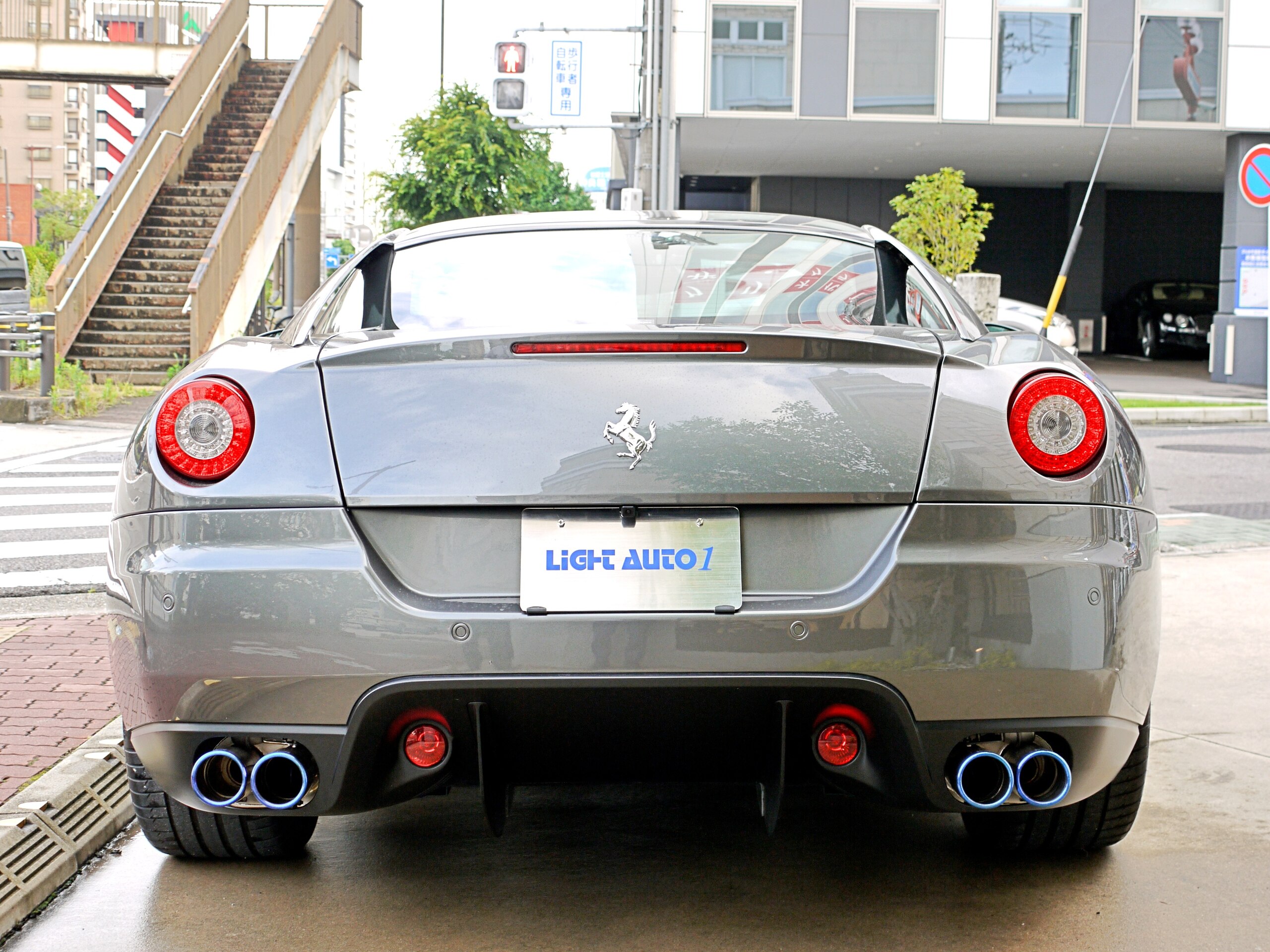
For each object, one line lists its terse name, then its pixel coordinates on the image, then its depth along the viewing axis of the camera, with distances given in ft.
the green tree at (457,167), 124.16
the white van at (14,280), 76.89
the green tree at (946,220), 68.85
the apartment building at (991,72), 83.92
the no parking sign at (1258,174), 53.42
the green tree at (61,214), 274.16
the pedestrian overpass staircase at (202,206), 69.56
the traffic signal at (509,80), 67.56
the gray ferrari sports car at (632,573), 8.68
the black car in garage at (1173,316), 113.50
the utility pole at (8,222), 316.19
